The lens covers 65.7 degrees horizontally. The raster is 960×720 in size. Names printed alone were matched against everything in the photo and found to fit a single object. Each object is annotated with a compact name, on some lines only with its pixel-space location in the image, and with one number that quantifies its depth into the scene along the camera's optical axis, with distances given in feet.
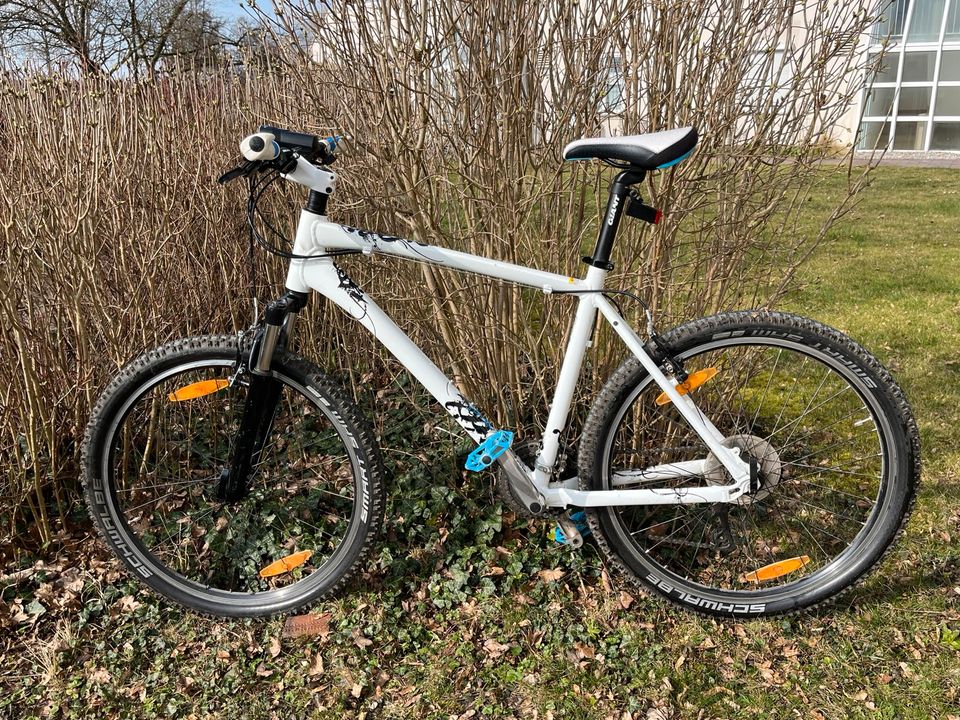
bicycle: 7.25
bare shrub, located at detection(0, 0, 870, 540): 8.12
